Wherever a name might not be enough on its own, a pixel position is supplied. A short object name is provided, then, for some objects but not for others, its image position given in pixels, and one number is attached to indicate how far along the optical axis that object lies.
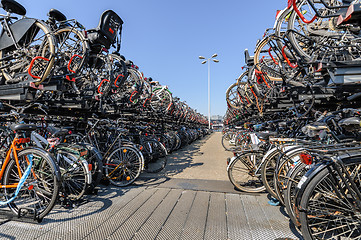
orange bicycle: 2.20
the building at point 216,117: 79.49
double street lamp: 23.97
